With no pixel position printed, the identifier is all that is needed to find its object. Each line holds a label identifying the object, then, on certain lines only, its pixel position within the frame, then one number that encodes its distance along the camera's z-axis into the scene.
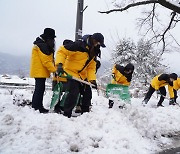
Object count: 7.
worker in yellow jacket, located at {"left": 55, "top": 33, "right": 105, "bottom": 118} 2.84
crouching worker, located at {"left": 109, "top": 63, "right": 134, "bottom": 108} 4.18
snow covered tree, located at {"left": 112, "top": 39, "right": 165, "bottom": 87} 15.72
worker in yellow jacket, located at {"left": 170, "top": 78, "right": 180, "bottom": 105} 5.10
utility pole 4.18
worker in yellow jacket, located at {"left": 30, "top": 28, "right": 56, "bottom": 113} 2.96
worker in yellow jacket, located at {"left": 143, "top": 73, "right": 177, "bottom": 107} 4.80
